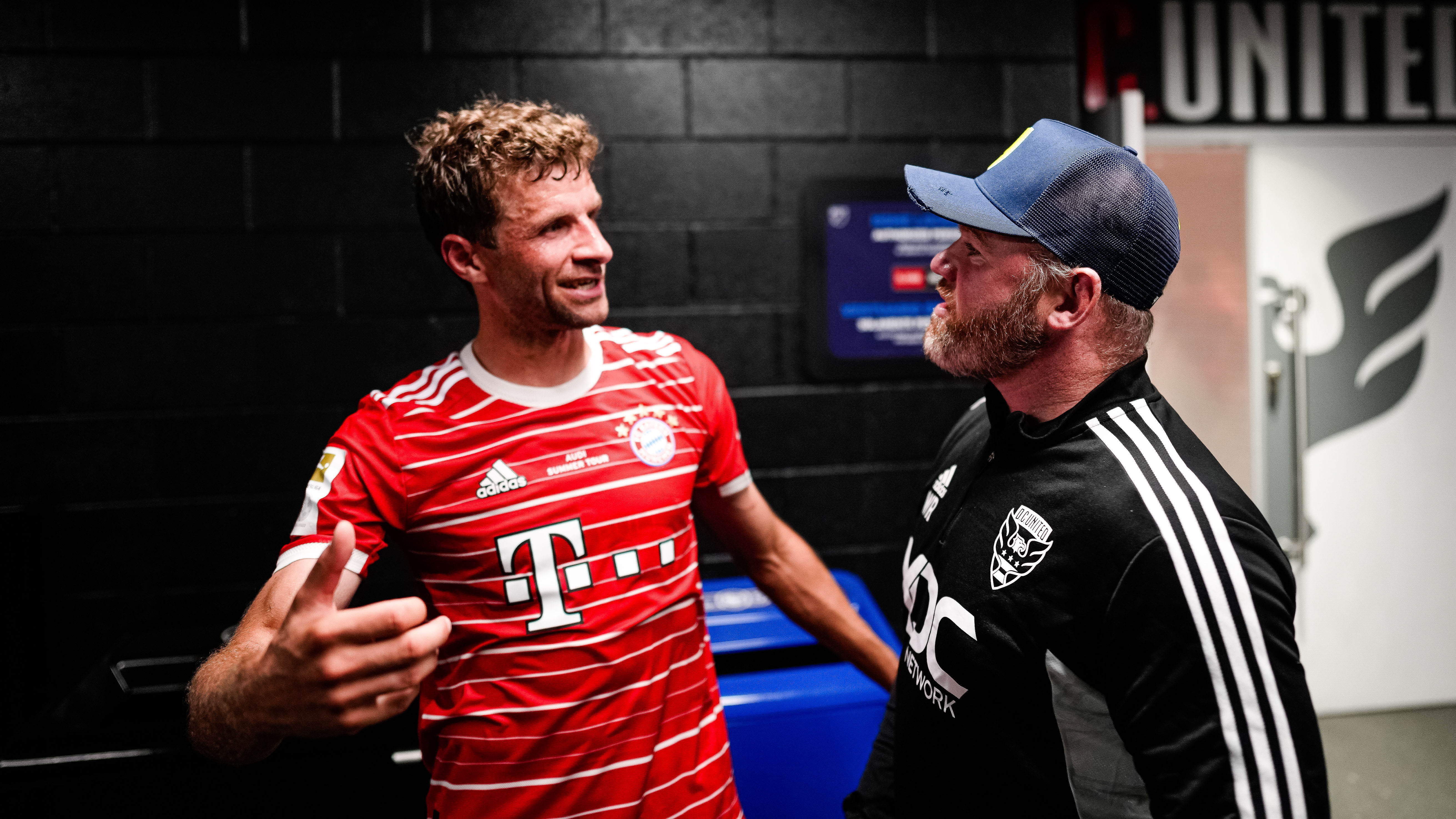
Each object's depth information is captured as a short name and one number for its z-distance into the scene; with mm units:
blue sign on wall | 2135
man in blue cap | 741
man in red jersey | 1119
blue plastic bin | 1478
